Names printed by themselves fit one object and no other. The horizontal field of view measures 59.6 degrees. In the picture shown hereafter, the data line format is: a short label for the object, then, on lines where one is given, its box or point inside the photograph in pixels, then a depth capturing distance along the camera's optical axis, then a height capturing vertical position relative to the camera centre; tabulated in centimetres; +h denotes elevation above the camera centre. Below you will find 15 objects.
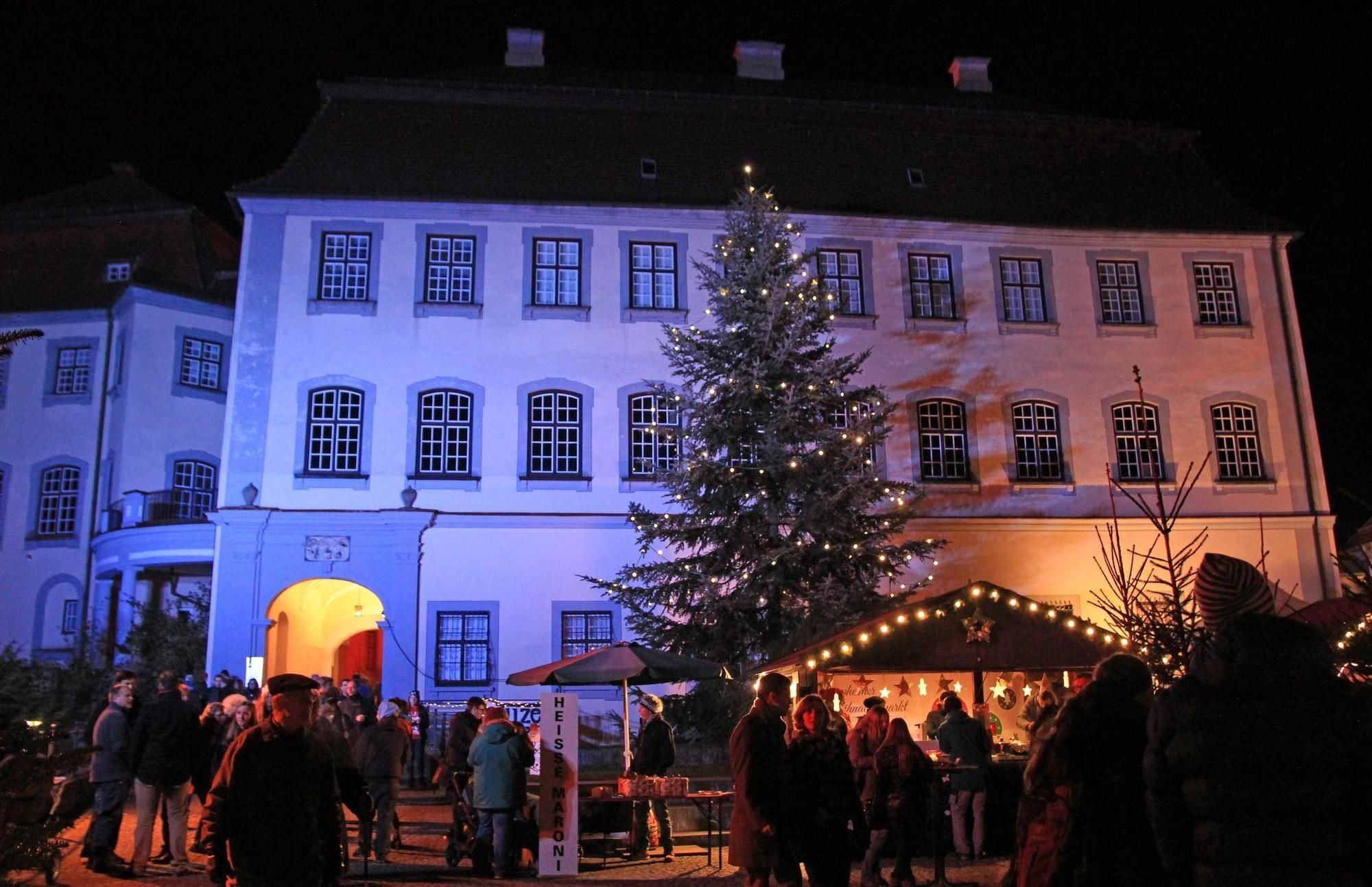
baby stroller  1184 -87
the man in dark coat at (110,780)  1069 -31
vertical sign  1156 -51
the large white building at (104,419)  2903 +802
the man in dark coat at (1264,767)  362 -14
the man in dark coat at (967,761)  1218 -41
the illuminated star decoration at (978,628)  1501 +120
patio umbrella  1354 +74
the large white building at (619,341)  2272 +784
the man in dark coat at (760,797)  686 -37
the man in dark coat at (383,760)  1214 -21
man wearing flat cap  554 -29
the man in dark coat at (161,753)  1075 -8
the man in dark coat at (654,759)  1308 -27
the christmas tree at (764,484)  1884 +388
